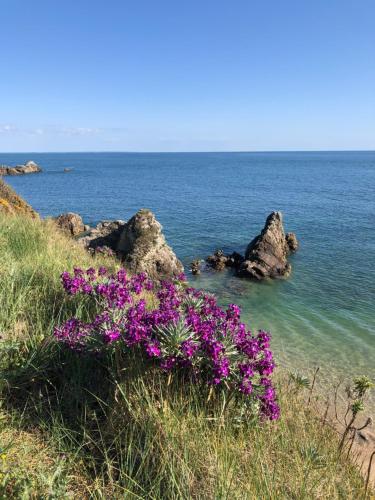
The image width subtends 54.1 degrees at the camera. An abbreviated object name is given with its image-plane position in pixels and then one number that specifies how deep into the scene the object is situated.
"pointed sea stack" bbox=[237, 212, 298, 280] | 22.81
